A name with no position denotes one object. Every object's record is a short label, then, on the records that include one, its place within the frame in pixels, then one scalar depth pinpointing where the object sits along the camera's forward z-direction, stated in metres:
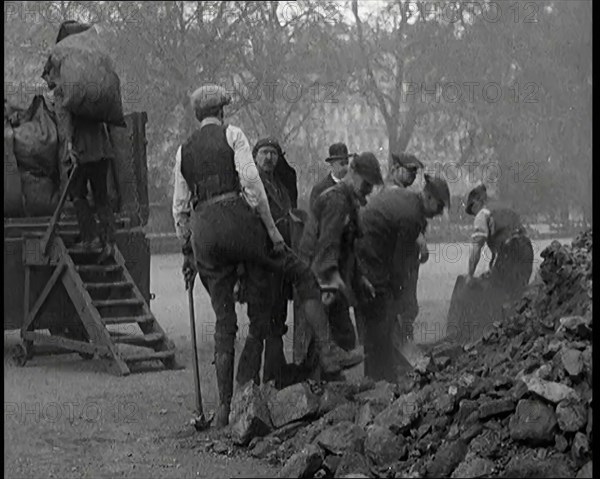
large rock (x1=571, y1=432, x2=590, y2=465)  4.96
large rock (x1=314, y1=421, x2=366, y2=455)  5.87
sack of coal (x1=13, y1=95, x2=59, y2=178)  10.12
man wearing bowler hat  8.33
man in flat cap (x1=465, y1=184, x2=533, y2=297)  9.18
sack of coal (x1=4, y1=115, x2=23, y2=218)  10.23
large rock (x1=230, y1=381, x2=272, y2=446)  6.64
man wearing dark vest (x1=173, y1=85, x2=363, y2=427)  6.87
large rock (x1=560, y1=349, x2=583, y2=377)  5.40
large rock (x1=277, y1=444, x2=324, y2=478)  5.70
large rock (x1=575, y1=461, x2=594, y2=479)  4.75
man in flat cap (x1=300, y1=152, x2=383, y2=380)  7.58
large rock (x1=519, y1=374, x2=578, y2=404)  5.27
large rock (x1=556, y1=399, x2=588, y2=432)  5.10
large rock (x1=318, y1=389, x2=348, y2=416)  6.77
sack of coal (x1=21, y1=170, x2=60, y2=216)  10.35
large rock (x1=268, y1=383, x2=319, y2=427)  6.70
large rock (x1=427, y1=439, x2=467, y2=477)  5.39
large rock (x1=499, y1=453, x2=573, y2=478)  4.96
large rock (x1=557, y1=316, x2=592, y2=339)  5.75
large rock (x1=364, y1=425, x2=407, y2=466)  5.77
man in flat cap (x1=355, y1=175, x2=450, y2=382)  8.20
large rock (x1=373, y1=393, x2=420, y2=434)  5.98
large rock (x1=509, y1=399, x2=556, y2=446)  5.19
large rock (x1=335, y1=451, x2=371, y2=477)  5.54
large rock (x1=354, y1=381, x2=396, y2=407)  6.79
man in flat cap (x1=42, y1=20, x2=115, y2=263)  9.78
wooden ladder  9.46
